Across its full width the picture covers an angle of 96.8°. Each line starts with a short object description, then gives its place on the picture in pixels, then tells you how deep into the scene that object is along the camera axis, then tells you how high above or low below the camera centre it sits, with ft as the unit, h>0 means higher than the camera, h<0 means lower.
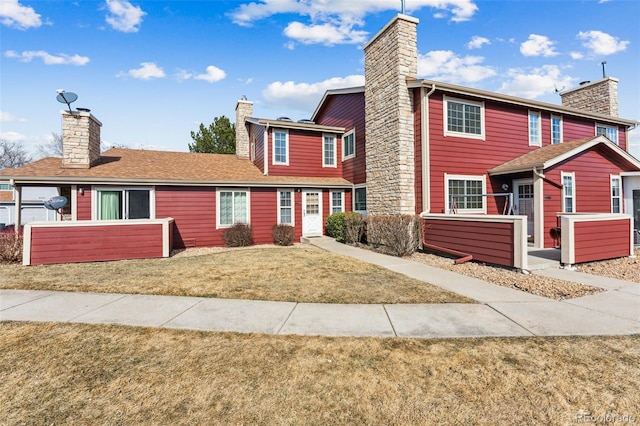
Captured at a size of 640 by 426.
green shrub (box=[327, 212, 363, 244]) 40.81 -1.82
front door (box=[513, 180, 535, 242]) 37.40 +1.72
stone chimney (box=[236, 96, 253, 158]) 57.52 +18.38
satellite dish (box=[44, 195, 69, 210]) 36.43 +1.82
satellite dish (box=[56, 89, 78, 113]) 36.55 +15.60
